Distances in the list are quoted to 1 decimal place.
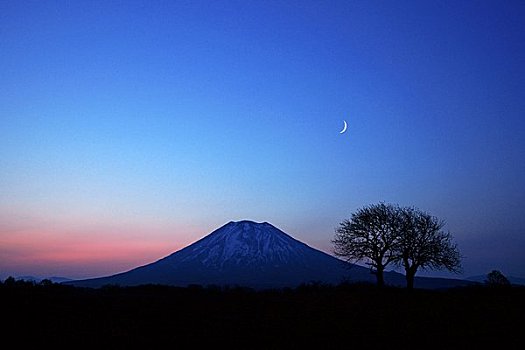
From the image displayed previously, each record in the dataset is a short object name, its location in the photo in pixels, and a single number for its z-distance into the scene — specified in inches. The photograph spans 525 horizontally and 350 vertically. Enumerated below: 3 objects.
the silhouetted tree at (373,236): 1867.6
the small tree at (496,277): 2302.9
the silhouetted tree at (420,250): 1840.6
